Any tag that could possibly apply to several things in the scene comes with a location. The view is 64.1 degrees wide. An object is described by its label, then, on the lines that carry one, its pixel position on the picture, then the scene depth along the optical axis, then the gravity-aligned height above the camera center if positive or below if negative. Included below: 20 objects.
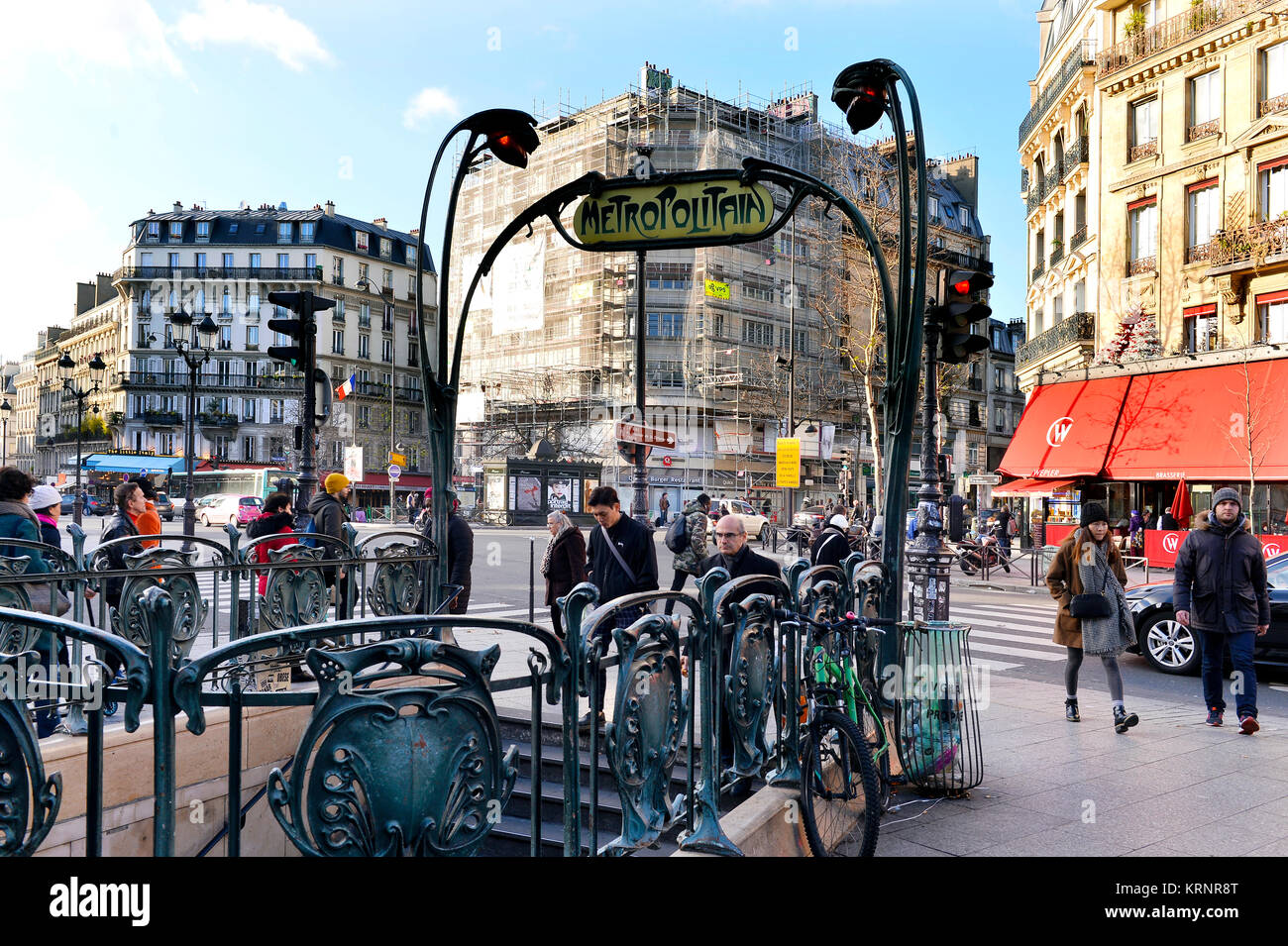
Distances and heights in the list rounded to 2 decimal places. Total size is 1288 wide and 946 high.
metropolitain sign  6.20 +1.71
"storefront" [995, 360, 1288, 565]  20.73 +1.04
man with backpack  11.54 -0.59
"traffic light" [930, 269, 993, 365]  8.66 +1.49
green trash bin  5.90 -1.24
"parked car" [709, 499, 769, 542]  39.25 -1.12
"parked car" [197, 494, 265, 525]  44.19 -1.00
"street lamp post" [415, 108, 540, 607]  7.00 +0.77
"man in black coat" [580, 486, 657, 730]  7.74 -0.49
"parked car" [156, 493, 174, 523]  43.03 -0.99
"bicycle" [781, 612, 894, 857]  4.69 -1.26
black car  10.63 -1.54
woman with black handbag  8.00 -0.92
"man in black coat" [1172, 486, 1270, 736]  7.94 -0.81
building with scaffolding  52.25 +9.07
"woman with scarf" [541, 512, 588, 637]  9.40 -0.68
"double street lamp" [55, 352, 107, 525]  34.28 +4.07
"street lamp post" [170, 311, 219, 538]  25.52 +2.25
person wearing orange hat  10.09 -0.21
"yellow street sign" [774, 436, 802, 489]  36.19 +0.92
